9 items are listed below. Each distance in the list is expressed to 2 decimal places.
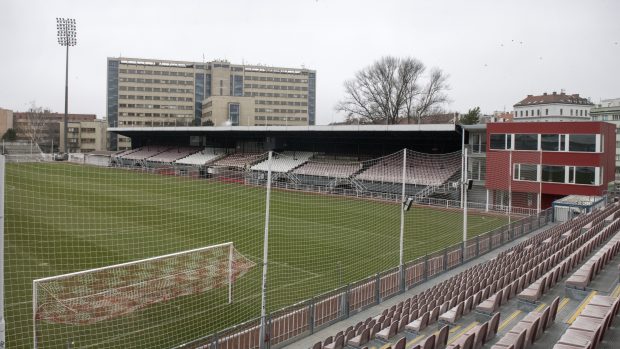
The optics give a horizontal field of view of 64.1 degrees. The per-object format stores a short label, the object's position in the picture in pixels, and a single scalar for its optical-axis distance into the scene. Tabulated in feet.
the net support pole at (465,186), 53.88
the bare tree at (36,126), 259.29
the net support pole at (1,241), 17.52
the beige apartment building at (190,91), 293.23
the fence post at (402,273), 43.16
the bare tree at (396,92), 172.24
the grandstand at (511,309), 21.85
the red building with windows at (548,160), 92.84
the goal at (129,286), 35.32
